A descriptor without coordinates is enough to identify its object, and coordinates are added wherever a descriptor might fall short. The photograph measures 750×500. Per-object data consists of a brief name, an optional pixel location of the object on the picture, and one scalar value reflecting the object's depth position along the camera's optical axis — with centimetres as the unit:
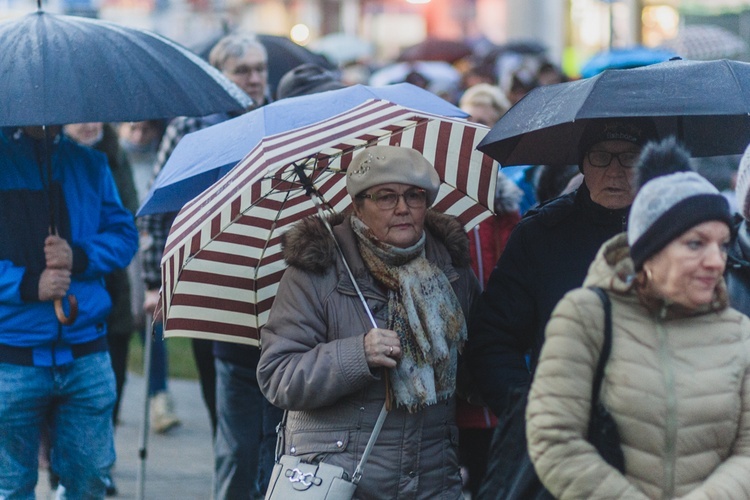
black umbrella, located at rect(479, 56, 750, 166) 744
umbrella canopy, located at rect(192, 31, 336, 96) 1825
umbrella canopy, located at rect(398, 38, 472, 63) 4662
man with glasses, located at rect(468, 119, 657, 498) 774
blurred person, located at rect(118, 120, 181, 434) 1592
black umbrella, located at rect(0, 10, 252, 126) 865
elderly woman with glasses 760
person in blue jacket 954
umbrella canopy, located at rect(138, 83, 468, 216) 829
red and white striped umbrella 786
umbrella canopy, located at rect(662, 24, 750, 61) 2912
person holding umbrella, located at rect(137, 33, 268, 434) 1274
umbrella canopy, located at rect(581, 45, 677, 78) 2384
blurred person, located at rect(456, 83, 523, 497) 1158
